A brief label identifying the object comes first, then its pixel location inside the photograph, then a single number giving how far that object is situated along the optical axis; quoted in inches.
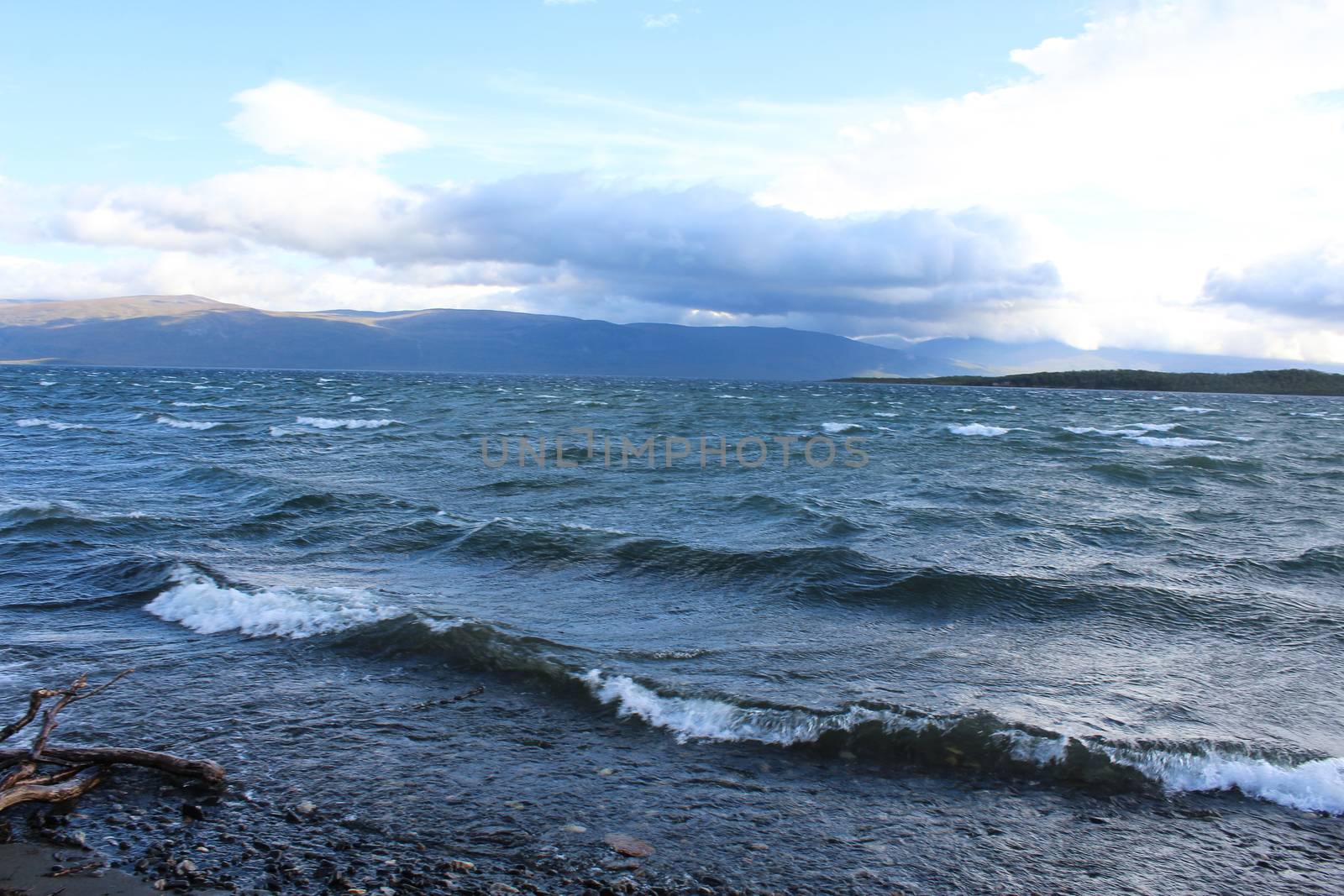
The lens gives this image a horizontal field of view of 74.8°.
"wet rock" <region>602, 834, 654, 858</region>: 197.5
